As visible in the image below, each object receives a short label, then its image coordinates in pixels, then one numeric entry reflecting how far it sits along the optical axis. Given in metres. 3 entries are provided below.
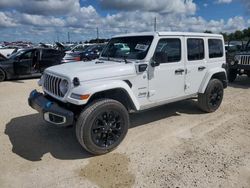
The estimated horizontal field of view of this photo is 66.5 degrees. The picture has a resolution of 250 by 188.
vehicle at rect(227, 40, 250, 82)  7.45
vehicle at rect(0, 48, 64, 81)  8.38
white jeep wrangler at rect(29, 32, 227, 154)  2.90
